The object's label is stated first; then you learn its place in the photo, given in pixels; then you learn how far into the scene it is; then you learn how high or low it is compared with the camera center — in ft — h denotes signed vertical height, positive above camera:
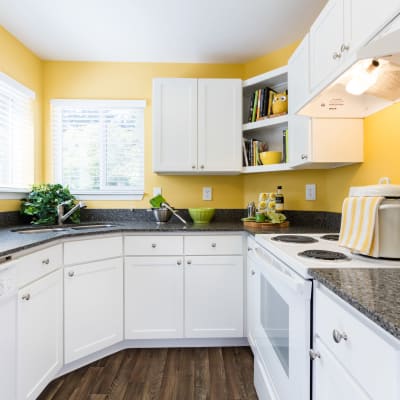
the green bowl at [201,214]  8.02 -0.45
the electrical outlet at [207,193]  8.79 +0.16
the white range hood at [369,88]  2.91 +1.63
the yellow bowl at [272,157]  7.43 +1.09
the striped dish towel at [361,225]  3.28 -0.32
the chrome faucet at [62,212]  7.49 -0.38
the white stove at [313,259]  3.17 -0.74
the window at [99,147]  8.63 +1.56
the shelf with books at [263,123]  7.31 +1.99
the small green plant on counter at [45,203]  7.45 -0.14
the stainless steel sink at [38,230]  6.83 -0.81
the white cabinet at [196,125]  7.72 +2.01
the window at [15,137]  7.14 +1.65
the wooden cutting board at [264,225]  6.90 -0.65
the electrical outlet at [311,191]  7.68 +0.21
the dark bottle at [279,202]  7.28 -0.09
